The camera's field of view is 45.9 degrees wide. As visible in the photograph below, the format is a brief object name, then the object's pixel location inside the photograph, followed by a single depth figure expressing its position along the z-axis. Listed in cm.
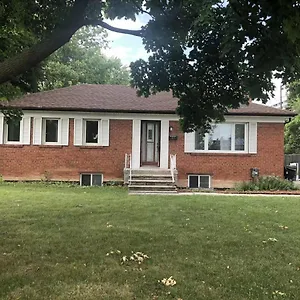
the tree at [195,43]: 448
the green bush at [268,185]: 1459
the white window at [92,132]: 1620
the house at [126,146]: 1589
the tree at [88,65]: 2855
